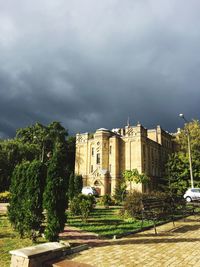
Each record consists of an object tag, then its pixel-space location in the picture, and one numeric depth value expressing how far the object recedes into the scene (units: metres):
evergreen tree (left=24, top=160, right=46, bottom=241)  9.22
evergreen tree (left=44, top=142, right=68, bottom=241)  8.46
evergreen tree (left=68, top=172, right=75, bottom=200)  23.11
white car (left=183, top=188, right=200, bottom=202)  28.34
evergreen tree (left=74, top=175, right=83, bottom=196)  26.12
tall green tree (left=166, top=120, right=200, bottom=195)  41.78
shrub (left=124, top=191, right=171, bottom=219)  13.72
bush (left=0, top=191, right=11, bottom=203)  29.42
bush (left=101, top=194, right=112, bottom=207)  22.81
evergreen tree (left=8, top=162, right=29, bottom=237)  9.79
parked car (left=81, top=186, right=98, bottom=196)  35.75
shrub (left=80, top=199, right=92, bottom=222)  13.53
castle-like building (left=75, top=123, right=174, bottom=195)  47.47
